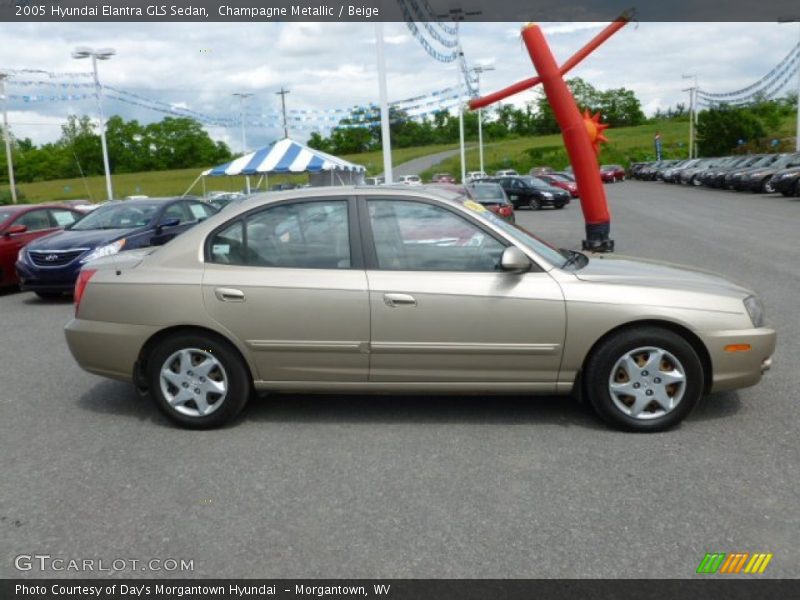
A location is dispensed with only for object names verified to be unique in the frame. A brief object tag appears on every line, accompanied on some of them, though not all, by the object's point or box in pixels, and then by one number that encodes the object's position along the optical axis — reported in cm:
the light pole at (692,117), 6975
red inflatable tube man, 1338
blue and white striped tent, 2102
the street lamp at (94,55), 3131
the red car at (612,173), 5472
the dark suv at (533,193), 3081
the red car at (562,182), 3953
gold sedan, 440
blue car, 1025
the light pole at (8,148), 3820
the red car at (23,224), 1156
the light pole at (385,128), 1698
